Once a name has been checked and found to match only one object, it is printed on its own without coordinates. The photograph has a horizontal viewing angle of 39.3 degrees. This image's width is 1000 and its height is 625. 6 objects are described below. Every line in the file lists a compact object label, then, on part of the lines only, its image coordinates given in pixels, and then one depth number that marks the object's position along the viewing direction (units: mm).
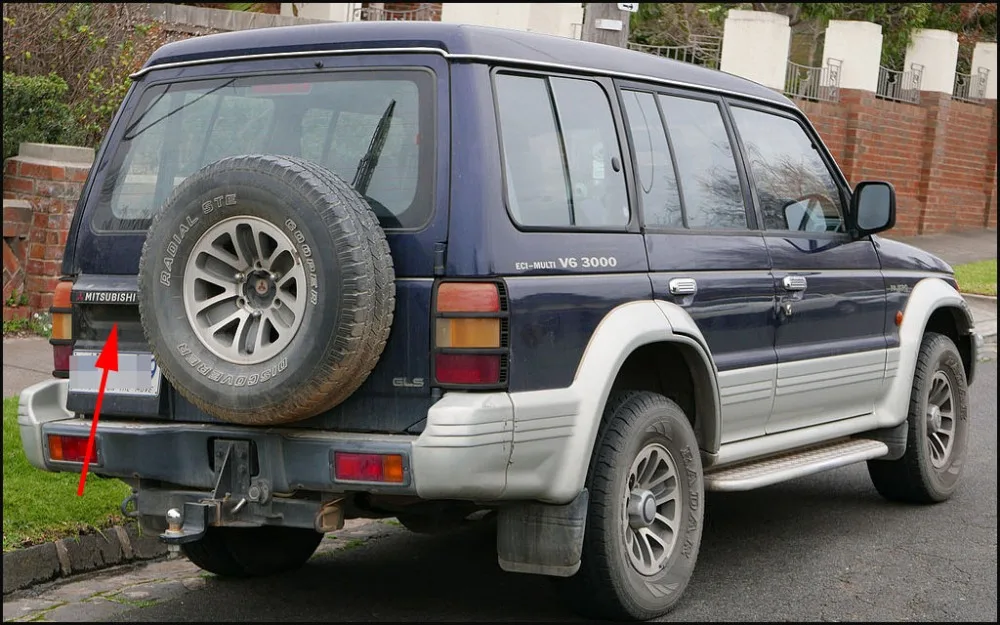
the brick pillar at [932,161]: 23109
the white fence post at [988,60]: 25266
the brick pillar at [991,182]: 25344
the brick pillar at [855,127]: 20672
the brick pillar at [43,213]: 10438
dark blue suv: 4457
